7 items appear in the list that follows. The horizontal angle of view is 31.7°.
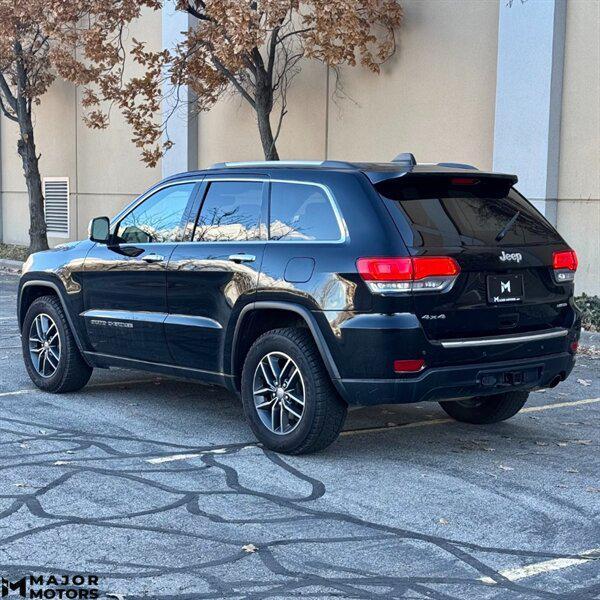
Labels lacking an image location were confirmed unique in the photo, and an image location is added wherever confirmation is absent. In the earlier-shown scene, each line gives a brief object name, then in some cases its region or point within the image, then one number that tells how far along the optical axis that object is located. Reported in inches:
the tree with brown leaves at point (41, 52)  661.3
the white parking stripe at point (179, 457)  265.1
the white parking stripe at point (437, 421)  303.1
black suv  252.2
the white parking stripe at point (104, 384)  352.8
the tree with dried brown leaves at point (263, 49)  570.9
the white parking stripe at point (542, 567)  187.6
